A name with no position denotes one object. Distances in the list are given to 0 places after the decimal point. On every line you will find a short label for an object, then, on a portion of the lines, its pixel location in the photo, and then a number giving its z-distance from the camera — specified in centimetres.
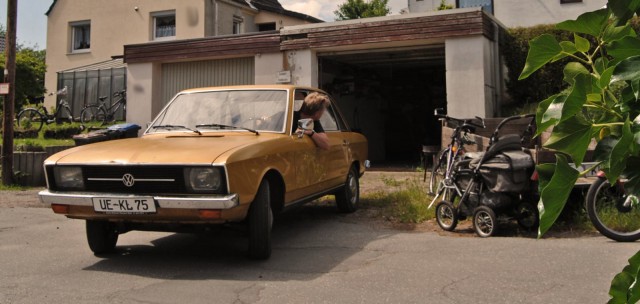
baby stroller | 529
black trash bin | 880
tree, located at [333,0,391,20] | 3819
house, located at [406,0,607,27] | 2516
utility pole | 986
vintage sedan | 413
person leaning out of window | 584
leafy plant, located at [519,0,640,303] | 81
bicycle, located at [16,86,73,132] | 1550
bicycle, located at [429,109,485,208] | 607
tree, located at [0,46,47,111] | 1797
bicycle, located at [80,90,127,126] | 1800
